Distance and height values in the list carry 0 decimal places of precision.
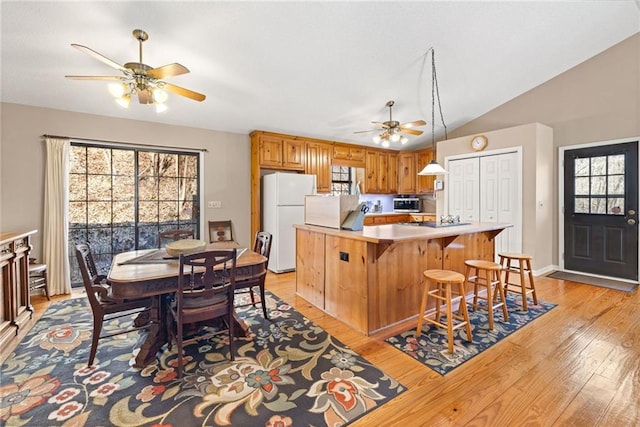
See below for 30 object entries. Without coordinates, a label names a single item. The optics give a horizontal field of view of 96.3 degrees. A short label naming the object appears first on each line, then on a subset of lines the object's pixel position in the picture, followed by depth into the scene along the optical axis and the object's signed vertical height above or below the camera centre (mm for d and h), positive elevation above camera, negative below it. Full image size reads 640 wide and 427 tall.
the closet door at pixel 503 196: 4723 +256
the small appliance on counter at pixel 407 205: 6824 +150
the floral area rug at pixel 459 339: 2199 -1119
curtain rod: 3693 +1003
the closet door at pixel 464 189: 5262 +425
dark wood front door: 4152 +2
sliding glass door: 3967 +229
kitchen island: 2580 -552
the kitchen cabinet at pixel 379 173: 6508 +888
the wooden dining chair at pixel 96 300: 2037 -683
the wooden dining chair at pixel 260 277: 2727 -595
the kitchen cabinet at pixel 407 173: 6883 +927
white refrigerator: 4770 +4
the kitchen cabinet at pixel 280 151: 4996 +1095
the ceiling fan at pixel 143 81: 2264 +1114
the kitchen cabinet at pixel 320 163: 5570 +957
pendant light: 3271 +1857
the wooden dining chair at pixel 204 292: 2004 -602
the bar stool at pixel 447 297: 2316 -736
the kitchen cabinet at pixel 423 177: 6590 +785
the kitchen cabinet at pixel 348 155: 5977 +1203
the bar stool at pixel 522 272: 3102 -683
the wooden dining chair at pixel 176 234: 3237 -250
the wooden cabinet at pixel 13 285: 2521 -691
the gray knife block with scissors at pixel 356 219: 2859 -78
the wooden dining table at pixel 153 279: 1971 -490
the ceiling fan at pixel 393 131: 4148 +1204
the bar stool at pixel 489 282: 2660 -717
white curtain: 3637 -28
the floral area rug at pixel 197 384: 1644 -1149
